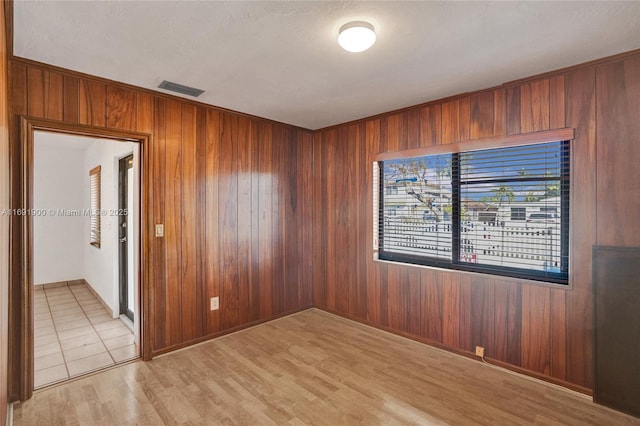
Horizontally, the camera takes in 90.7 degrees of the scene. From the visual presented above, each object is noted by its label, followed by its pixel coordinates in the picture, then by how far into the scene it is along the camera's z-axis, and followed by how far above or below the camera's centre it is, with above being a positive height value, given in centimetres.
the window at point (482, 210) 256 +0
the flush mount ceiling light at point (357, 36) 182 +103
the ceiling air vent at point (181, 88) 275 +111
